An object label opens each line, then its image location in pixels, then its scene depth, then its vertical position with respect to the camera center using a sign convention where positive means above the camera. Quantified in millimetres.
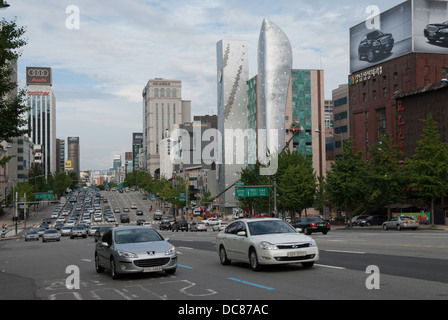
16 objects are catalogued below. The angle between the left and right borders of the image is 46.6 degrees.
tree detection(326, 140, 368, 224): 60688 -311
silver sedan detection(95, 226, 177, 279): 14000 -1992
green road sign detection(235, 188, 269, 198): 66688 -1716
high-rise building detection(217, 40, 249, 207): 134750 +18181
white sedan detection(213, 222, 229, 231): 67681 -6302
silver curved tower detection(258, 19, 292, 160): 120562 +22860
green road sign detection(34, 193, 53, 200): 99925 -2746
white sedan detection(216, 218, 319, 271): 14305 -1887
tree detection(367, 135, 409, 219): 58281 +89
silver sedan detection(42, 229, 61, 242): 49281 -5222
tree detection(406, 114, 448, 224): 52875 +1003
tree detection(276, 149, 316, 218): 68250 -1047
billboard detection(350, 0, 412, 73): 75812 +21535
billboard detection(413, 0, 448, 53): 74688 +21740
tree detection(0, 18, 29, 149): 22531 +4027
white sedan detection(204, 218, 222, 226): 80869 -6765
